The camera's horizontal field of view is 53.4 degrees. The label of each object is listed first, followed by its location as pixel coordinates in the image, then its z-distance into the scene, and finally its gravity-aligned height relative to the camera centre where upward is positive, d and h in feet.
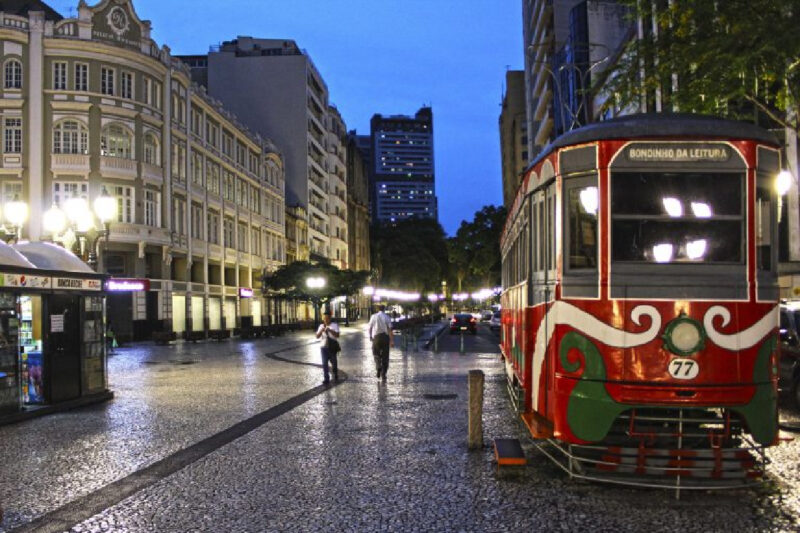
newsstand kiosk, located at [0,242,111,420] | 41.60 -2.04
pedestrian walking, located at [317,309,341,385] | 58.44 -3.85
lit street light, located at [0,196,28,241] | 60.13 +5.96
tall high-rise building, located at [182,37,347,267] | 256.73 +64.12
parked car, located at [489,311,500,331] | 156.31 -7.06
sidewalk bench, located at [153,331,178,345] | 132.67 -7.52
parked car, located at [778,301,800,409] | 44.06 -3.96
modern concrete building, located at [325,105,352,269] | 310.04 +41.54
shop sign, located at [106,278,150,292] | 137.90 +1.34
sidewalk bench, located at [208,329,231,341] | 148.25 -8.01
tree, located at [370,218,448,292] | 279.49 +11.43
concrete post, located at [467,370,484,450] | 30.96 -4.88
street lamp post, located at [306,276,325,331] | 207.62 +1.76
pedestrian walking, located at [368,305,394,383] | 59.36 -3.68
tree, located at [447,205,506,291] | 186.80 +10.66
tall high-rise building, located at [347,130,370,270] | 355.77 +37.43
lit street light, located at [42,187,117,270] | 63.82 +6.22
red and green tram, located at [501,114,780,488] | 23.11 -0.46
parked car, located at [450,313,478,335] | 156.97 -7.00
